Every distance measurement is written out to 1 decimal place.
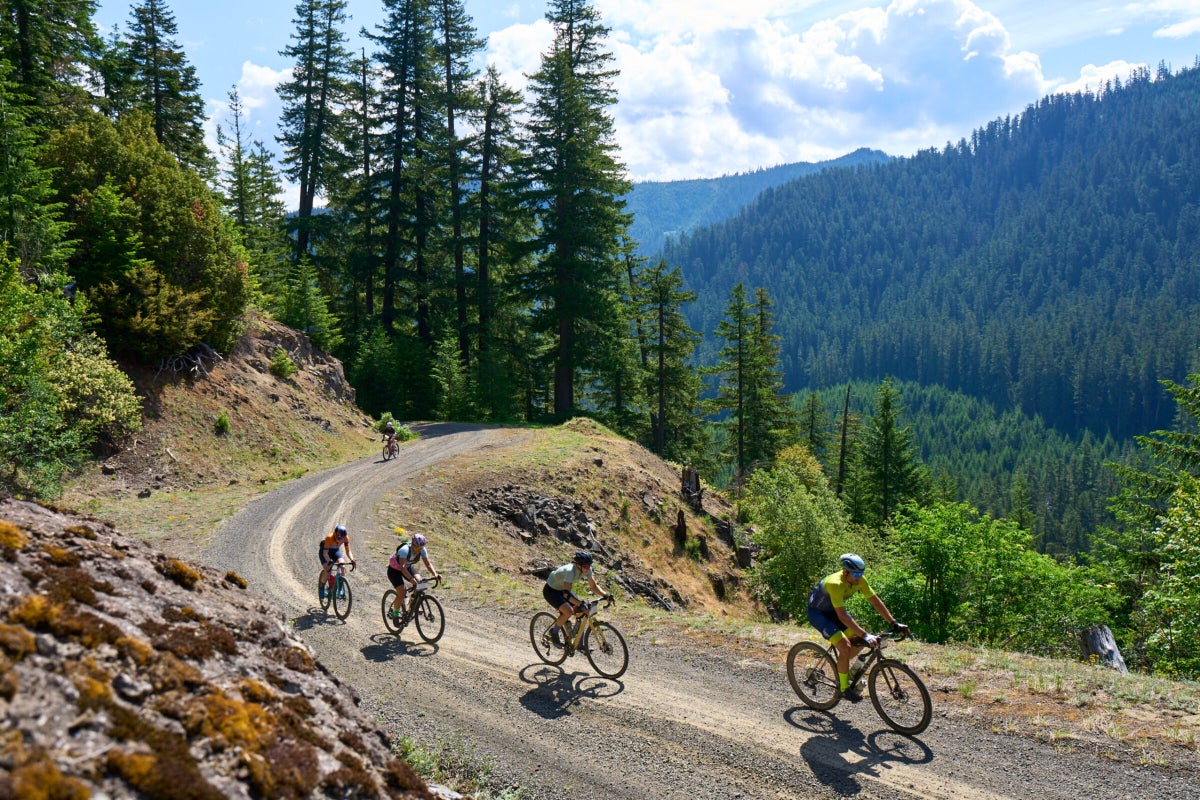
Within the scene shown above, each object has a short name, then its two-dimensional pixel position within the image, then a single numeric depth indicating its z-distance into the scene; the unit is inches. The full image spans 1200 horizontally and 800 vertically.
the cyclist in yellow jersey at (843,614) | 352.8
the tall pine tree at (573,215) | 1467.8
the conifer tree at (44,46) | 1100.5
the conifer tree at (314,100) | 1681.8
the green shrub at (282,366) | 1244.5
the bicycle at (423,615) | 495.5
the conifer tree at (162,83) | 1473.9
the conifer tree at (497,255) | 1579.7
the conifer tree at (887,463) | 2046.0
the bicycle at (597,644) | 430.6
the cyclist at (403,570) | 500.7
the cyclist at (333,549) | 546.0
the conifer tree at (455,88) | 1631.4
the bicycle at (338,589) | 540.1
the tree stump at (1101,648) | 499.9
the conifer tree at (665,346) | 1868.8
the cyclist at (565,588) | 430.4
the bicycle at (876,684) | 341.4
